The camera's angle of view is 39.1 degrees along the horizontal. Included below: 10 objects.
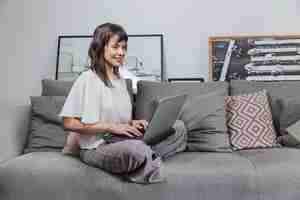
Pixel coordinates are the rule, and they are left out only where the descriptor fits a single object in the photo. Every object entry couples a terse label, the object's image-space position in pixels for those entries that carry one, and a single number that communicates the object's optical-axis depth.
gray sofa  1.91
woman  1.88
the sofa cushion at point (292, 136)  2.52
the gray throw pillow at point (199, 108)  2.50
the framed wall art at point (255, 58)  3.26
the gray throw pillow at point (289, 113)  2.64
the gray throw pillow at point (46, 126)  2.63
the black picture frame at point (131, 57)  3.30
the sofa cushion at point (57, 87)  2.81
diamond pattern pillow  2.55
